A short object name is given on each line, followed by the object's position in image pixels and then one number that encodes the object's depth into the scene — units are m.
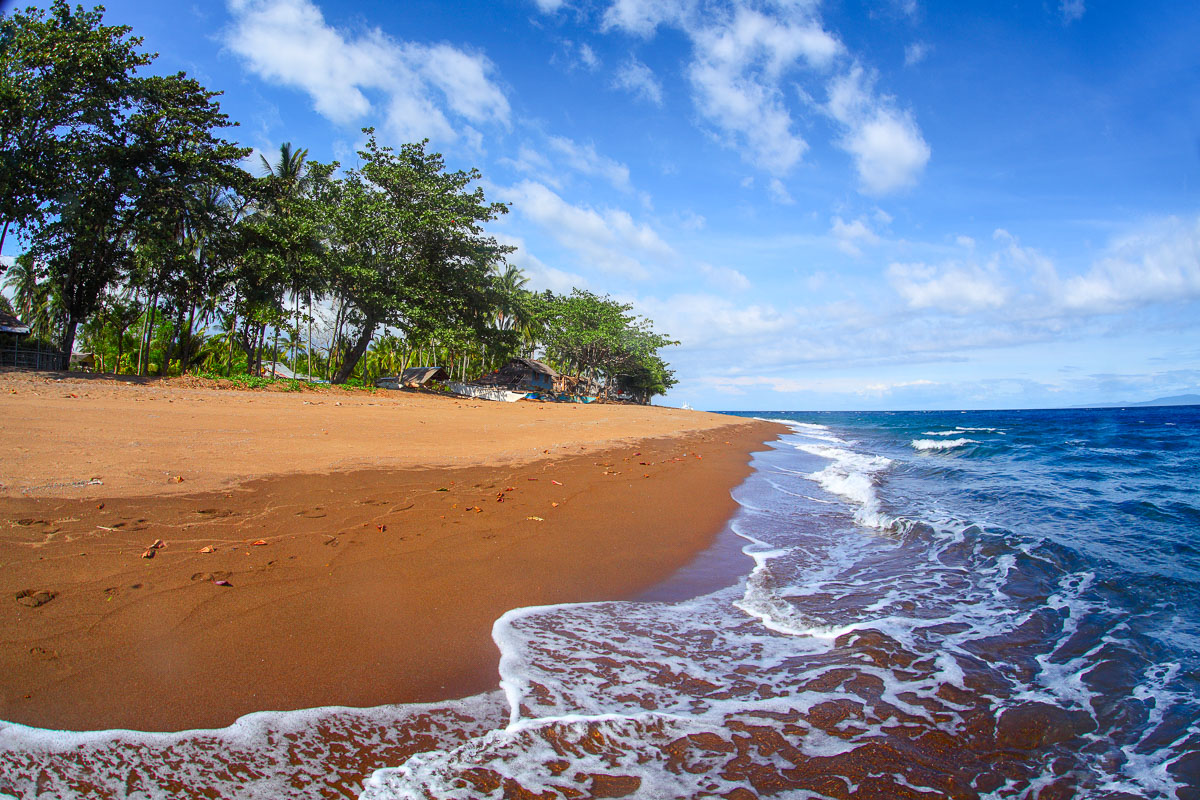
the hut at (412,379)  27.45
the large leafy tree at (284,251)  20.47
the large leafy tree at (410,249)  20.97
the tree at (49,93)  15.30
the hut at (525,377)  40.25
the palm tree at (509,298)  25.75
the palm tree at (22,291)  29.89
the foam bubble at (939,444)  19.98
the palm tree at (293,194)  21.42
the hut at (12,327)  22.33
